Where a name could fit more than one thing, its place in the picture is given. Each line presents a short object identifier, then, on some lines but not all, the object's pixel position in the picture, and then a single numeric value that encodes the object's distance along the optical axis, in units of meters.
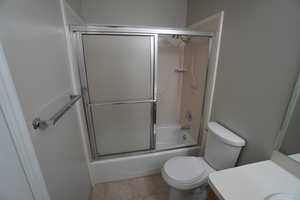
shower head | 2.07
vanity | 0.70
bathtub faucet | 2.20
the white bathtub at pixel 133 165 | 1.57
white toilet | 1.15
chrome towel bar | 0.62
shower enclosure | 1.45
